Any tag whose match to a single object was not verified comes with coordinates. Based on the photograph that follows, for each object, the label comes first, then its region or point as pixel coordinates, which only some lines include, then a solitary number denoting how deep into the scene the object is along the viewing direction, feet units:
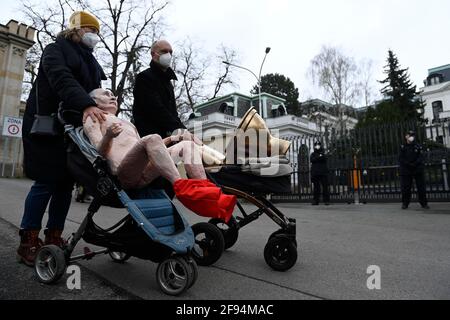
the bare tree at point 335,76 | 92.22
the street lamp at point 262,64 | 66.96
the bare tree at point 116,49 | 63.77
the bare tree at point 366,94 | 94.28
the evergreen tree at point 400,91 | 95.30
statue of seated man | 5.57
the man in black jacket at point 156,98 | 9.31
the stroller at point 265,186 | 8.05
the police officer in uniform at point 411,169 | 24.40
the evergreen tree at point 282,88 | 164.69
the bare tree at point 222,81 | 106.63
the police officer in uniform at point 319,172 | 30.27
